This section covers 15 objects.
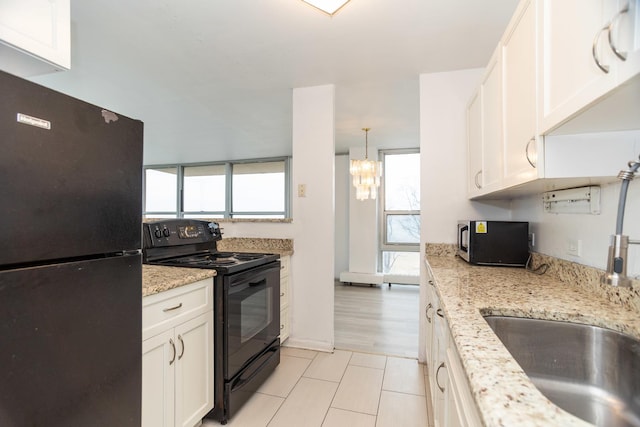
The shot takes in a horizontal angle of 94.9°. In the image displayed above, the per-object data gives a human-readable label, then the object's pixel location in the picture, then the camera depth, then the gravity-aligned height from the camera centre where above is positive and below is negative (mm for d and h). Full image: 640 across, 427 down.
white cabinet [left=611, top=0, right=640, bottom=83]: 598 +372
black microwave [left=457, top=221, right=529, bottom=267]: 1883 -186
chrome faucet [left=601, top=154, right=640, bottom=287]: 708 -92
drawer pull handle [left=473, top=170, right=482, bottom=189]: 1894 +232
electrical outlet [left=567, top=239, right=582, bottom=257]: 1368 -156
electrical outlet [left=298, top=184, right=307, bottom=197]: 2707 +212
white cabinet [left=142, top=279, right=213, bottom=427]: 1261 -692
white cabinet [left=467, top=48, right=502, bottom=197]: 1504 +492
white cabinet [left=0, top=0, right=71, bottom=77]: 988 +630
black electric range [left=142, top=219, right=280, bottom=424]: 1653 -568
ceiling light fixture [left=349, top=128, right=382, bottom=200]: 4027 +516
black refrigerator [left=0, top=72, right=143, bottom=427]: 734 -148
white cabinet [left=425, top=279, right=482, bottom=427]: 718 -539
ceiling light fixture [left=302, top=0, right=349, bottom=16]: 1511 +1085
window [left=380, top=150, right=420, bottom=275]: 5137 +26
